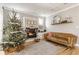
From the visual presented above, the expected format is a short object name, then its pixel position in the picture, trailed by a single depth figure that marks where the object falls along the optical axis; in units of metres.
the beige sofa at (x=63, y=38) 2.46
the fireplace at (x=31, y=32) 2.55
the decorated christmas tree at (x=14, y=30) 2.45
